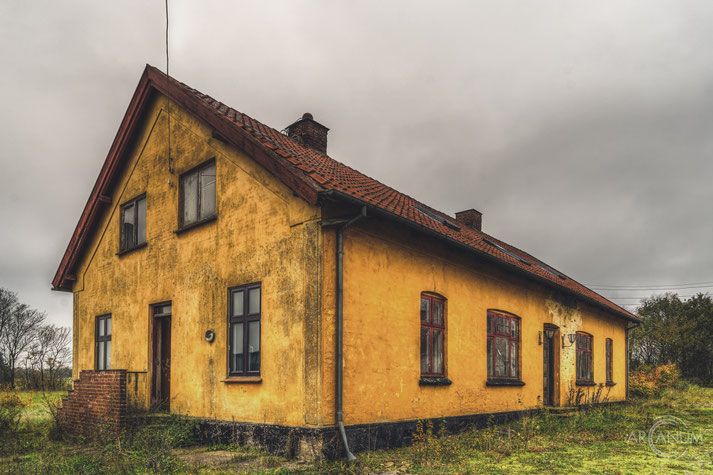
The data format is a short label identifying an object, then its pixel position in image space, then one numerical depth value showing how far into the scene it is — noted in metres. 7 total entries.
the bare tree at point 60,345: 37.09
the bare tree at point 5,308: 38.31
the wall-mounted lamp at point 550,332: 14.93
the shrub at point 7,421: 10.14
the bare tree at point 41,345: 34.91
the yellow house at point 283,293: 8.08
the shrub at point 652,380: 21.36
